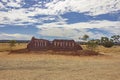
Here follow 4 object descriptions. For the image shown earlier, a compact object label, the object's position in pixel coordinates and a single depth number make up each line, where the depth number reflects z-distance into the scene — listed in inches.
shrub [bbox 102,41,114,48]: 1767.4
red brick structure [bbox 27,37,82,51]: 921.6
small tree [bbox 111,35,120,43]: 1937.5
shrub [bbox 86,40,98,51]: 1193.7
